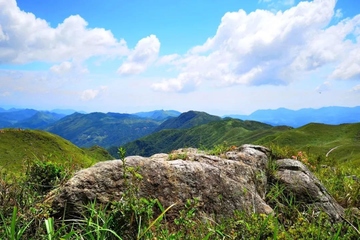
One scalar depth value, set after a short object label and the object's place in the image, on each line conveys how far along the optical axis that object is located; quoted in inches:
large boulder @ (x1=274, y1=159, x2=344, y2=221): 320.3
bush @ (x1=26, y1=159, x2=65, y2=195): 257.4
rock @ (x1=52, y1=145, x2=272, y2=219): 230.1
